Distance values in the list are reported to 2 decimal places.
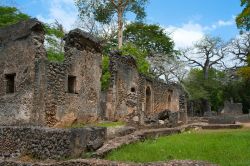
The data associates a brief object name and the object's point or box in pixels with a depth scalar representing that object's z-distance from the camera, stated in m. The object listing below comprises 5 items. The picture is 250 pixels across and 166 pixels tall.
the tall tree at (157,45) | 22.66
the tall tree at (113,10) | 17.10
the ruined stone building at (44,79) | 7.47
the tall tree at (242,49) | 24.97
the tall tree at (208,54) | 27.62
